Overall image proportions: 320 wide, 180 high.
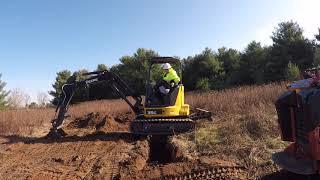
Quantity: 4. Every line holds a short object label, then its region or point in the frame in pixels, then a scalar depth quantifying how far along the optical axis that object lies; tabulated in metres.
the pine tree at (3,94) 23.19
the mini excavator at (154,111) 7.19
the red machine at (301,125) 2.95
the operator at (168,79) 7.39
